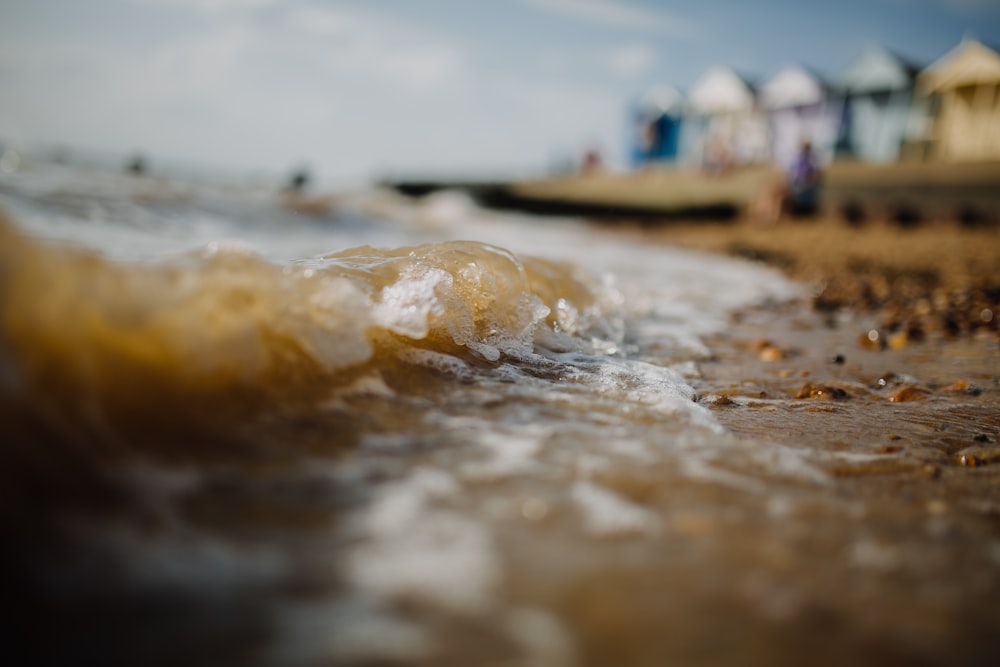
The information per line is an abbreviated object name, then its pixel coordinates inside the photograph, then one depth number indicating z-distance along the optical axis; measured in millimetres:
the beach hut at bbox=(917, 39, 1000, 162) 18981
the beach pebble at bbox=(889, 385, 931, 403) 2730
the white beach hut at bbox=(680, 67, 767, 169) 26766
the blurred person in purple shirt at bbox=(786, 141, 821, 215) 13758
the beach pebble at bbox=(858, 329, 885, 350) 3996
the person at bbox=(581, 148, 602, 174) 28766
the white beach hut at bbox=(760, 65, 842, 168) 23750
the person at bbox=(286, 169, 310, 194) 22453
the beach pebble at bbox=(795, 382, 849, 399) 2729
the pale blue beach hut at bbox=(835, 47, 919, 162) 21375
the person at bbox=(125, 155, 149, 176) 22266
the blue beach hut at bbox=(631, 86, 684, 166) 30391
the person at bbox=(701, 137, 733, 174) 18375
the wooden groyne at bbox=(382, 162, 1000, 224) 11867
